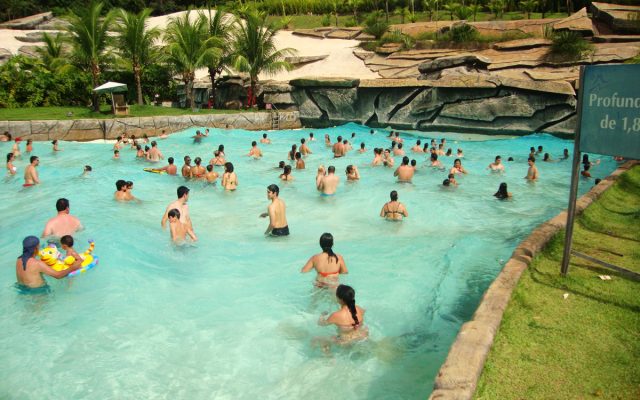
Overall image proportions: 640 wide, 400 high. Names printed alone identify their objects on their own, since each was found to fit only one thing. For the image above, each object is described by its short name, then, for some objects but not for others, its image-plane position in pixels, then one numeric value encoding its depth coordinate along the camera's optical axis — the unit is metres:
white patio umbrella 20.00
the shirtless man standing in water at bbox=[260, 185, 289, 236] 7.82
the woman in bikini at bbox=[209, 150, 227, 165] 14.76
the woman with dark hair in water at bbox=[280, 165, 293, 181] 12.41
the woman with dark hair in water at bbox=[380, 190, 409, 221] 9.91
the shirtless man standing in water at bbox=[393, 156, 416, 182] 13.22
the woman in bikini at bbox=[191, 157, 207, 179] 13.44
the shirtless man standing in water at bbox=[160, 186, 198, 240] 7.95
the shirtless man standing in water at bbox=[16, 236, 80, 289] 6.14
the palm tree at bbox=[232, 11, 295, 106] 23.59
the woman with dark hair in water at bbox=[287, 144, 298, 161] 16.06
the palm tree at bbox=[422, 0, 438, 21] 34.78
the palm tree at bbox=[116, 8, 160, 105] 22.58
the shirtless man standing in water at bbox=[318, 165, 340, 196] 11.98
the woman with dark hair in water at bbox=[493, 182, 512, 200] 11.63
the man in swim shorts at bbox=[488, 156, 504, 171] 14.66
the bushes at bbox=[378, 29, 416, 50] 28.17
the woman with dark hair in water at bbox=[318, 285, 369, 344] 4.72
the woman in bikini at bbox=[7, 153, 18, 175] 13.53
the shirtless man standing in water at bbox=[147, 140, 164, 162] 16.08
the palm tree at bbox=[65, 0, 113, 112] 20.91
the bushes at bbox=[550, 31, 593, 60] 21.94
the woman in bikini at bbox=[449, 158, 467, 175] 13.81
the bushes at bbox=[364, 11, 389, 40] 30.94
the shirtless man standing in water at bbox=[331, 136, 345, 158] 17.27
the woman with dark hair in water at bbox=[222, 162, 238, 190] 12.60
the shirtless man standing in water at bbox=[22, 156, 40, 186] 12.92
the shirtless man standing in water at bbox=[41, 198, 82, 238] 7.92
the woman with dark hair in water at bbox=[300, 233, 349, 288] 6.03
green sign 4.53
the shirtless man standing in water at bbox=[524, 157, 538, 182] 13.53
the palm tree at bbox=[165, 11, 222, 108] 22.83
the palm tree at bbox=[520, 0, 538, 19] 30.95
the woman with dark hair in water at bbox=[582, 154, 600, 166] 13.60
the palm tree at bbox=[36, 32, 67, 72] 25.38
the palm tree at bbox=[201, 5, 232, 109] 24.64
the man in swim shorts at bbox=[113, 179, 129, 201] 10.92
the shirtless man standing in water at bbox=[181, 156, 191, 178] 13.57
